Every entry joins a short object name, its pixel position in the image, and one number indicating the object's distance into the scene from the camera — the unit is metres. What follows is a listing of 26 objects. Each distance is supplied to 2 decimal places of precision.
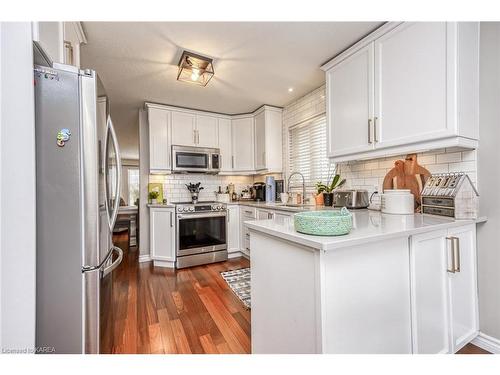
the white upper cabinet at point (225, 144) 3.81
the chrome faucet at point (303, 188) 3.15
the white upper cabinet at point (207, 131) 3.63
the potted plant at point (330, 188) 2.44
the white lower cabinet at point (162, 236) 3.12
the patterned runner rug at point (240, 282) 2.17
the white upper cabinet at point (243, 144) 3.77
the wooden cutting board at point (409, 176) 1.74
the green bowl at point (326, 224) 0.94
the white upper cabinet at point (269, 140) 3.47
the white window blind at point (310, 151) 2.86
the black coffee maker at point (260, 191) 3.65
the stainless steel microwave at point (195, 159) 3.38
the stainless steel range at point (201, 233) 3.10
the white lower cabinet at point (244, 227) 3.22
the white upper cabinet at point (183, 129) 3.45
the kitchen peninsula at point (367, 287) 0.90
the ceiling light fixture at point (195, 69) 2.12
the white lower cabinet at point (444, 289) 1.15
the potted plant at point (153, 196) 3.47
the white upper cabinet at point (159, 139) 3.31
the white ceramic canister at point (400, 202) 1.59
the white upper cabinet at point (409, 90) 1.37
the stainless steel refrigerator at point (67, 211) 1.06
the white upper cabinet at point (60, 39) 1.03
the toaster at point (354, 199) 2.04
